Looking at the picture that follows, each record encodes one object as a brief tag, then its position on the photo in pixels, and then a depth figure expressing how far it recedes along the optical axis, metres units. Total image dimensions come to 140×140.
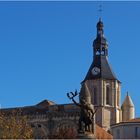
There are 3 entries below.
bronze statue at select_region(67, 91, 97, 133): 45.34
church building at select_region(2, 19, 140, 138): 106.62
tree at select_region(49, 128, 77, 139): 83.02
